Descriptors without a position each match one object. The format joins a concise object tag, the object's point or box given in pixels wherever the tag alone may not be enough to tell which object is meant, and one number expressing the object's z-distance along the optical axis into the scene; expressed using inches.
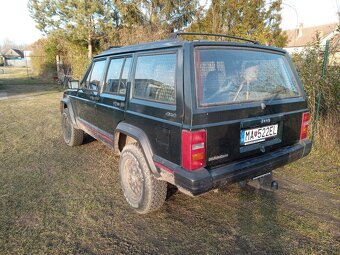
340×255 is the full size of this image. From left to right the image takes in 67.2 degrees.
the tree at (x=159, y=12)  546.8
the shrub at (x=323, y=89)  175.4
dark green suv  86.8
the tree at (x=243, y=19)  386.0
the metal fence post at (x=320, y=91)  169.0
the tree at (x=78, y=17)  602.5
